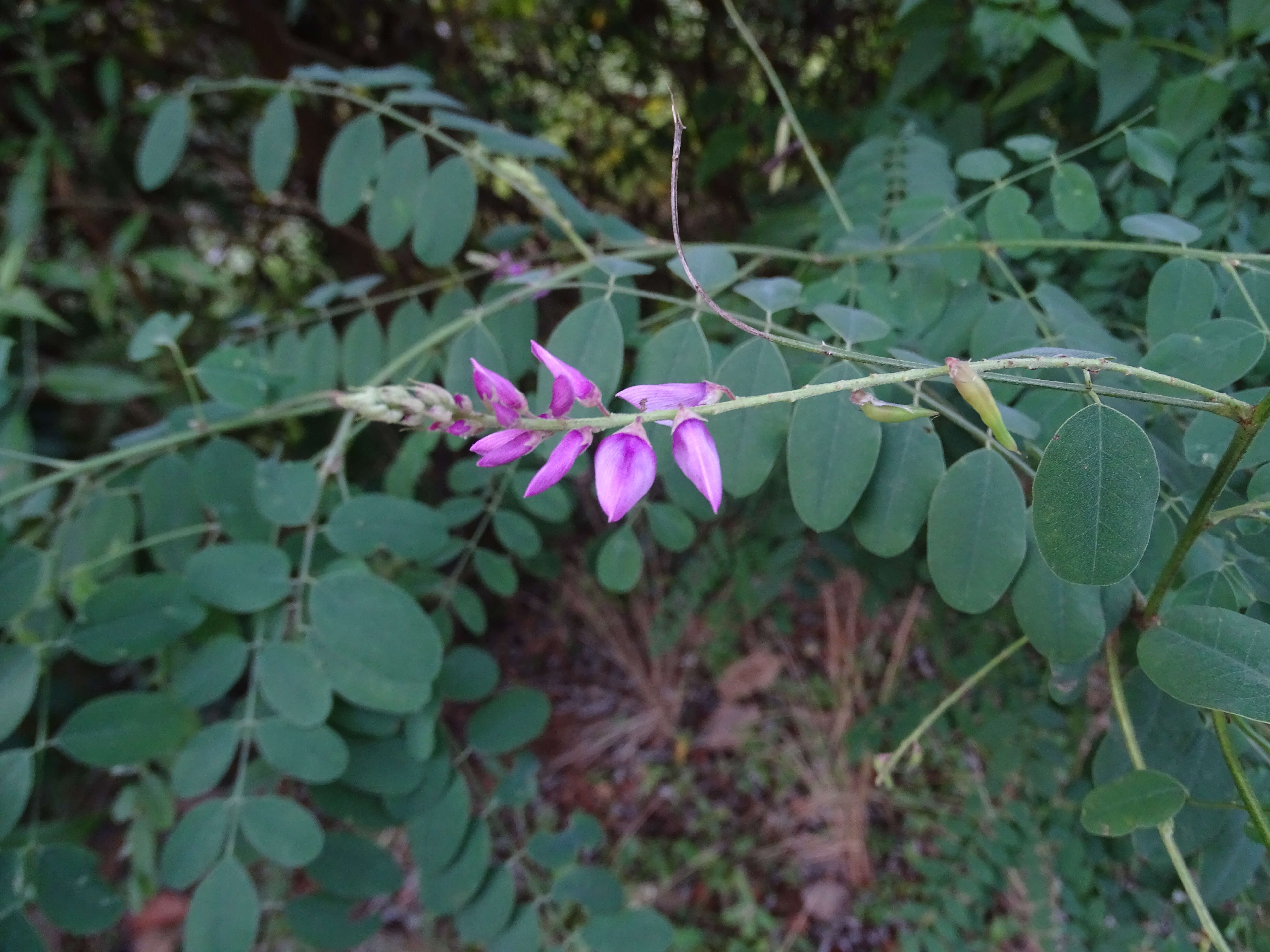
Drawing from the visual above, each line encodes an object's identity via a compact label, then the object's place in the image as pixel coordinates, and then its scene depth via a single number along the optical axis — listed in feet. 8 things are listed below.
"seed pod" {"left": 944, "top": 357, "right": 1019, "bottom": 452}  0.39
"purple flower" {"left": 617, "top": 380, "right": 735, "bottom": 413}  0.46
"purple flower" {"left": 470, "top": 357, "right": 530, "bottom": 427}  0.48
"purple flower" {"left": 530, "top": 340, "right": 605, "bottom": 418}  0.47
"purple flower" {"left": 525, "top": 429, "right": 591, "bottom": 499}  0.45
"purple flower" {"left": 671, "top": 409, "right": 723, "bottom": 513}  0.43
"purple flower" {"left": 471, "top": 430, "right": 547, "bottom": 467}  0.48
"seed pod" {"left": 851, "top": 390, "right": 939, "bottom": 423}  0.40
